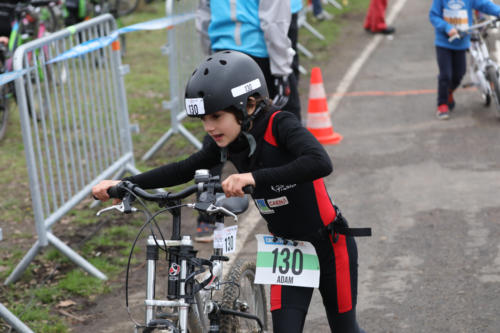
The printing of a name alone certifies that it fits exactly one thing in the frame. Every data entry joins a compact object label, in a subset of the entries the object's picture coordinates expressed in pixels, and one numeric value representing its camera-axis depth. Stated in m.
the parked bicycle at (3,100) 18.72
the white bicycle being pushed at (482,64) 17.45
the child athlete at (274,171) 6.27
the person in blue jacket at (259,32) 12.44
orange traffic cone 17.11
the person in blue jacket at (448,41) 17.23
